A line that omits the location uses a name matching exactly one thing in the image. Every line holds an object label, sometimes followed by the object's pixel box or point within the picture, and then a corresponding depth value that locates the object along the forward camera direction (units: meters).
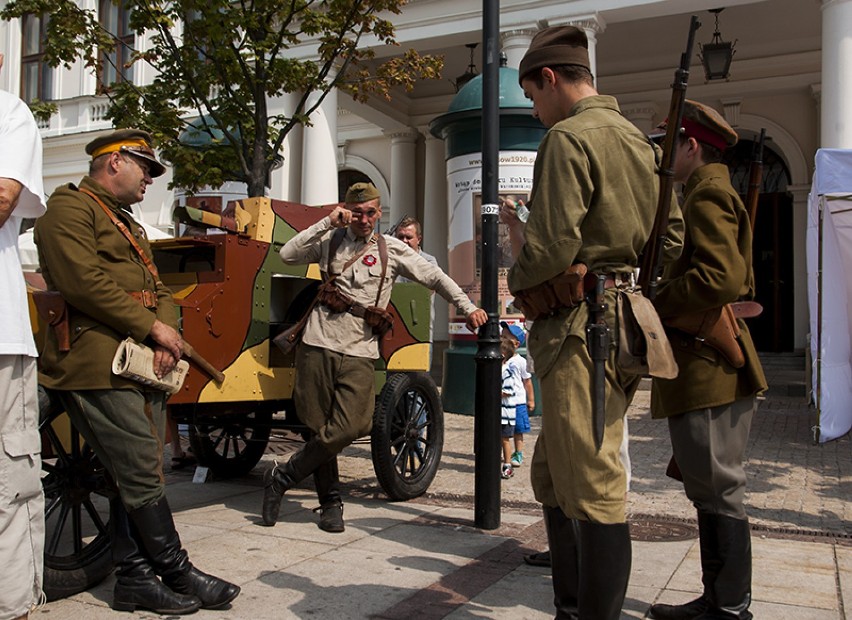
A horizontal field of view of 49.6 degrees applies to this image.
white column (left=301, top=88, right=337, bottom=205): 14.41
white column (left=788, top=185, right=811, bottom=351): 14.68
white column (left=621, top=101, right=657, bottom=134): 16.08
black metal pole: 4.80
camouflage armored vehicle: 3.84
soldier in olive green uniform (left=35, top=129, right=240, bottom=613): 3.33
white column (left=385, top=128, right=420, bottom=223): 18.70
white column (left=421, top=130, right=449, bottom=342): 17.09
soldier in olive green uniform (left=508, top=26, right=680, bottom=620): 2.62
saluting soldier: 4.79
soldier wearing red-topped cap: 3.14
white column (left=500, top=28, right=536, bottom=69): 12.87
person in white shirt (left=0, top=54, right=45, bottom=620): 2.73
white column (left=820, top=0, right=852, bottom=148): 10.83
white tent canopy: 7.66
